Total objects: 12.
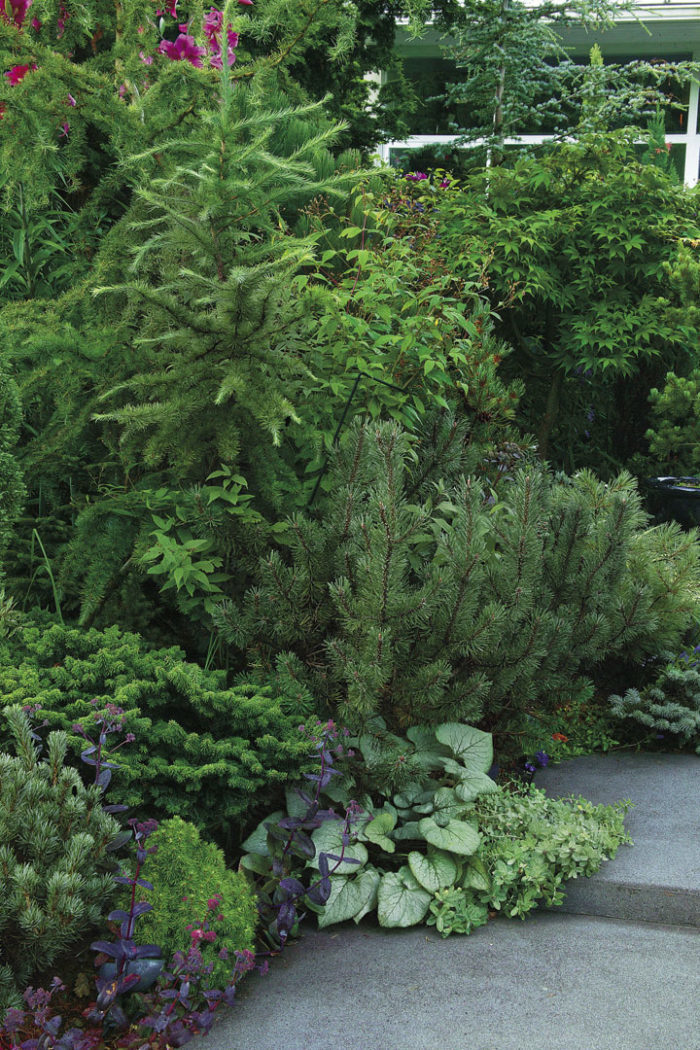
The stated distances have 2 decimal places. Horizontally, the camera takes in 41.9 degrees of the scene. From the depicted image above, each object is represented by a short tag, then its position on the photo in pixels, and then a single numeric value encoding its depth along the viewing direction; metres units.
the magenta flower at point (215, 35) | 3.74
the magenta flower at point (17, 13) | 3.72
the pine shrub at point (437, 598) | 3.03
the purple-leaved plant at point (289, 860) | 2.63
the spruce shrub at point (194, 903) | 2.40
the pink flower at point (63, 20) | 3.87
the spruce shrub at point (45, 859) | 2.17
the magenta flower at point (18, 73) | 3.65
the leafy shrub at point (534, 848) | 2.88
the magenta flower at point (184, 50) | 4.02
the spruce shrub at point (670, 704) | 4.02
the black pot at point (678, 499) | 5.62
